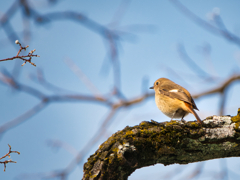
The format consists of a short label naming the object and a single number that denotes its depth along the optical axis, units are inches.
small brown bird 320.2
